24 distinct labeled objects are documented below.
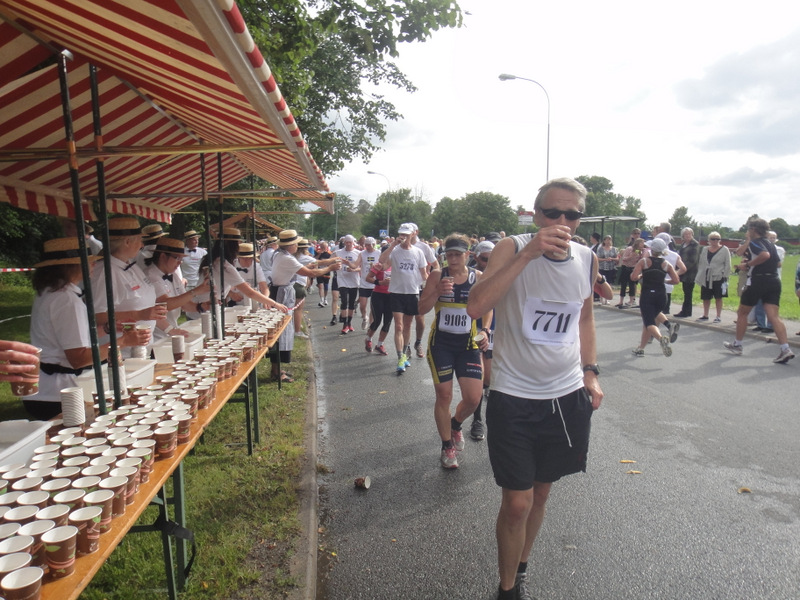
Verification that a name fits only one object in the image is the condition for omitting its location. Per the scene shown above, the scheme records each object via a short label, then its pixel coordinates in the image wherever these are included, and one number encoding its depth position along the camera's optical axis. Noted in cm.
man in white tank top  253
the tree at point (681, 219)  10137
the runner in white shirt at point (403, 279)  827
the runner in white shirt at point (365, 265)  1153
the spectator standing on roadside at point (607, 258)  1625
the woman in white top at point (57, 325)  316
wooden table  155
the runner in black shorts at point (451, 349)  441
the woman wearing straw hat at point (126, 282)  404
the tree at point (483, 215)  8788
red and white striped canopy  201
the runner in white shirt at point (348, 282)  1165
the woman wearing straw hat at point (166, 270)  528
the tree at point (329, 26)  646
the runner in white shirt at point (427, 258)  858
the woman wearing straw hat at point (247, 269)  707
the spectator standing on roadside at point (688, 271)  1272
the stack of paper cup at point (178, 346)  395
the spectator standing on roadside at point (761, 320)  1066
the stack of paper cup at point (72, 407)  251
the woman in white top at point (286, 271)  785
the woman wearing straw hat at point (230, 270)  609
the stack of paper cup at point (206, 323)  495
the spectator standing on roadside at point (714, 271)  1180
